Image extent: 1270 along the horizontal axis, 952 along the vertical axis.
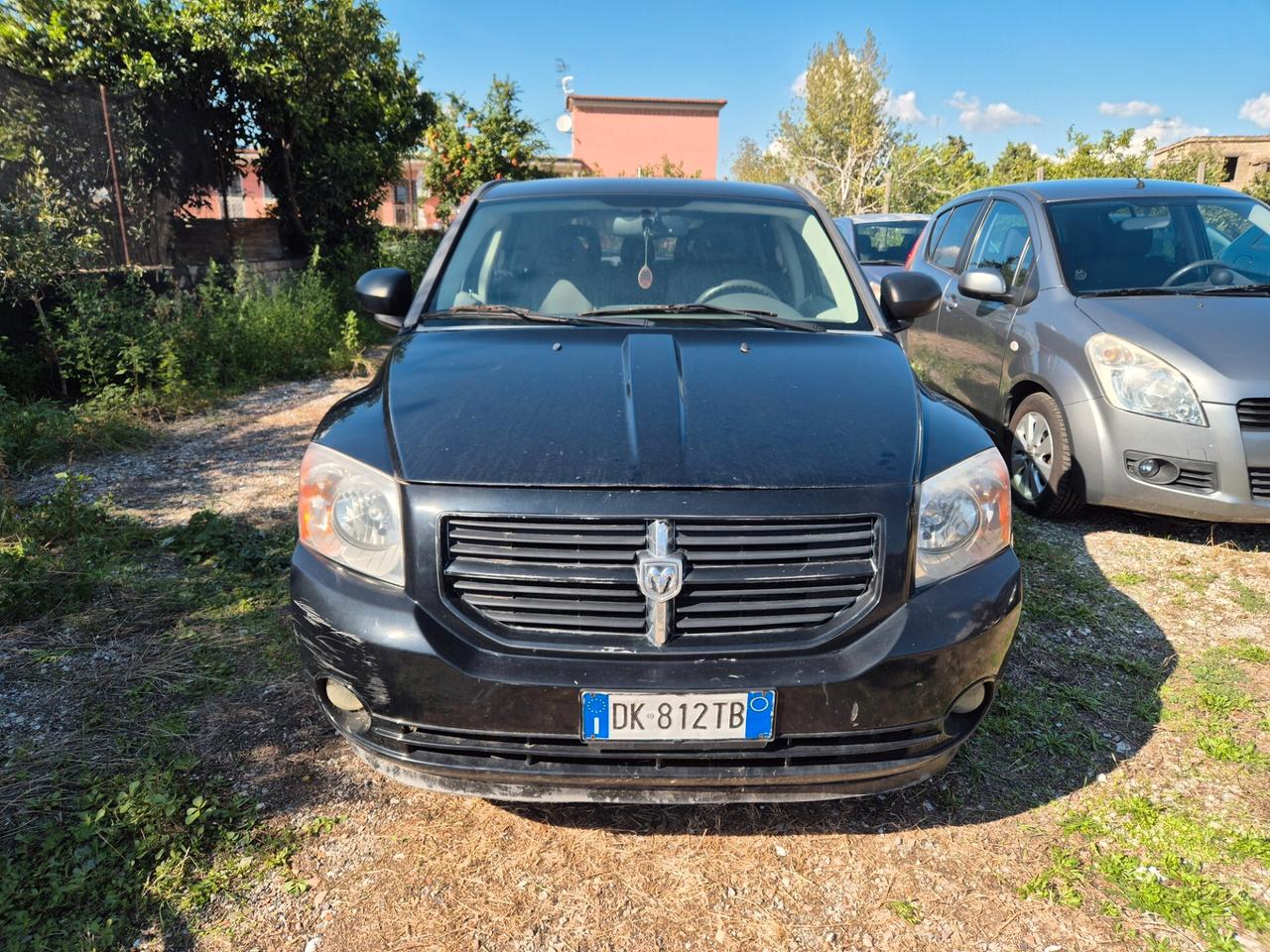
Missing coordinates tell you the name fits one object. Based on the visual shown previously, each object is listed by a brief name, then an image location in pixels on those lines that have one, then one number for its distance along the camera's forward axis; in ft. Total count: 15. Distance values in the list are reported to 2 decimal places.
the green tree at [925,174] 89.66
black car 6.59
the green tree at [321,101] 31.14
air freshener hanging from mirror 10.71
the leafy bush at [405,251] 42.54
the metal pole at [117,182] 25.08
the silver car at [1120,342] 13.14
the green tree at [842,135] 101.65
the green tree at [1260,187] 46.21
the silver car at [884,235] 35.35
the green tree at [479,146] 55.26
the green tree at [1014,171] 72.75
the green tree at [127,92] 24.41
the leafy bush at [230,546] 13.12
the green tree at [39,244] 20.61
